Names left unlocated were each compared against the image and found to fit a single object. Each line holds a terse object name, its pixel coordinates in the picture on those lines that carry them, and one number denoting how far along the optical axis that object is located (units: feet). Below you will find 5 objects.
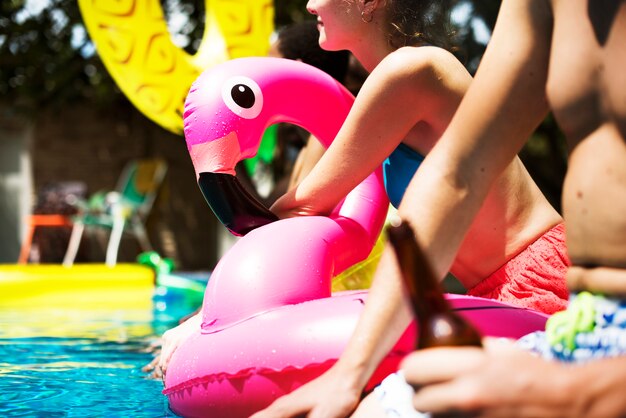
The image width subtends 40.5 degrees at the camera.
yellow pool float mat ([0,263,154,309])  20.47
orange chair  33.71
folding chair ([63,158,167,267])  33.32
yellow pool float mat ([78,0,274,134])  13.73
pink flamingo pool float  5.39
